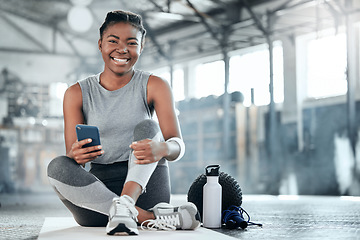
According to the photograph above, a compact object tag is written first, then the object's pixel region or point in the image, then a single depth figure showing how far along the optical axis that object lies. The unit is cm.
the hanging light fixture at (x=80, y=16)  966
